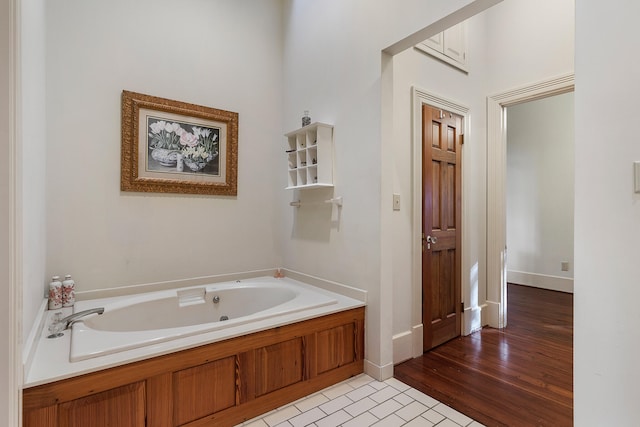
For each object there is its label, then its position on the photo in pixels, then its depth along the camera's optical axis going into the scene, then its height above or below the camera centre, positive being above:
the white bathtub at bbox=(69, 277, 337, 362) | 1.53 -0.63
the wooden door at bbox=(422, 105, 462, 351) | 2.56 -0.09
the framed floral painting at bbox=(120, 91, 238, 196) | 2.40 +0.56
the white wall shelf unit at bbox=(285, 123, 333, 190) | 2.48 +0.49
